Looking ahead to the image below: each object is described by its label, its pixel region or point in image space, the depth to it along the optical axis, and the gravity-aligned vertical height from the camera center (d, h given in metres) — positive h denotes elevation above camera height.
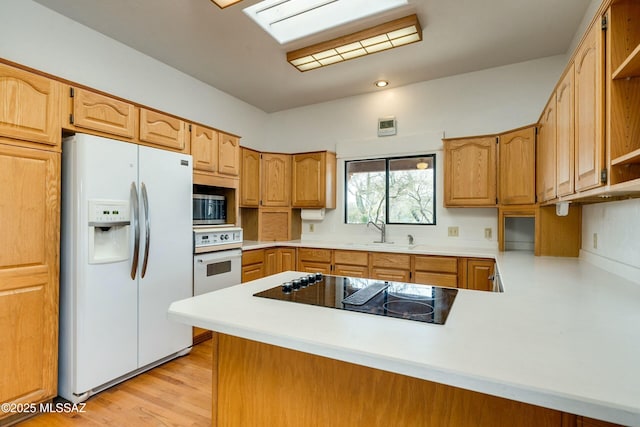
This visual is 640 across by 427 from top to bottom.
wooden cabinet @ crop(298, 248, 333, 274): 3.62 -0.55
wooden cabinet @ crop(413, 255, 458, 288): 2.98 -0.55
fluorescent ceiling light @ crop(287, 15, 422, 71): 2.48 +1.51
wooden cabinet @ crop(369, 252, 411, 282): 3.21 -0.55
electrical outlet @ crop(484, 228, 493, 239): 3.37 -0.20
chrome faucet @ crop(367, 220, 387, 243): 3.85 -0.18
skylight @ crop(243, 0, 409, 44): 2.33 +1.60
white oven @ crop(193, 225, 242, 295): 2.85 -0.43
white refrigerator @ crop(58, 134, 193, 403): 2.00 -0.34
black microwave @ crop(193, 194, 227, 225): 3.07 +0.05
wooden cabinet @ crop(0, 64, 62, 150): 1.74 +0.63
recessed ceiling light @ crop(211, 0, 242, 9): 2.08 +1.44
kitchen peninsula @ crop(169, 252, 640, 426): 0.68 -0.36
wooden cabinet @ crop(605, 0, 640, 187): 1.13 +0.45
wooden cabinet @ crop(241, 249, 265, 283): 3.44 -0.59
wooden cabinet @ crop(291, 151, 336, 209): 4.03 +0.45
